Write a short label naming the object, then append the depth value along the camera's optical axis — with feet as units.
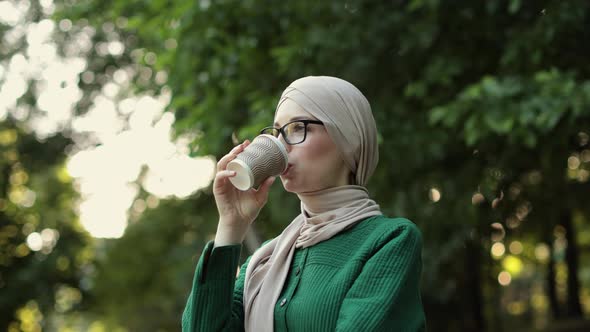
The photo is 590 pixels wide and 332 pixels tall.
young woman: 6.43
